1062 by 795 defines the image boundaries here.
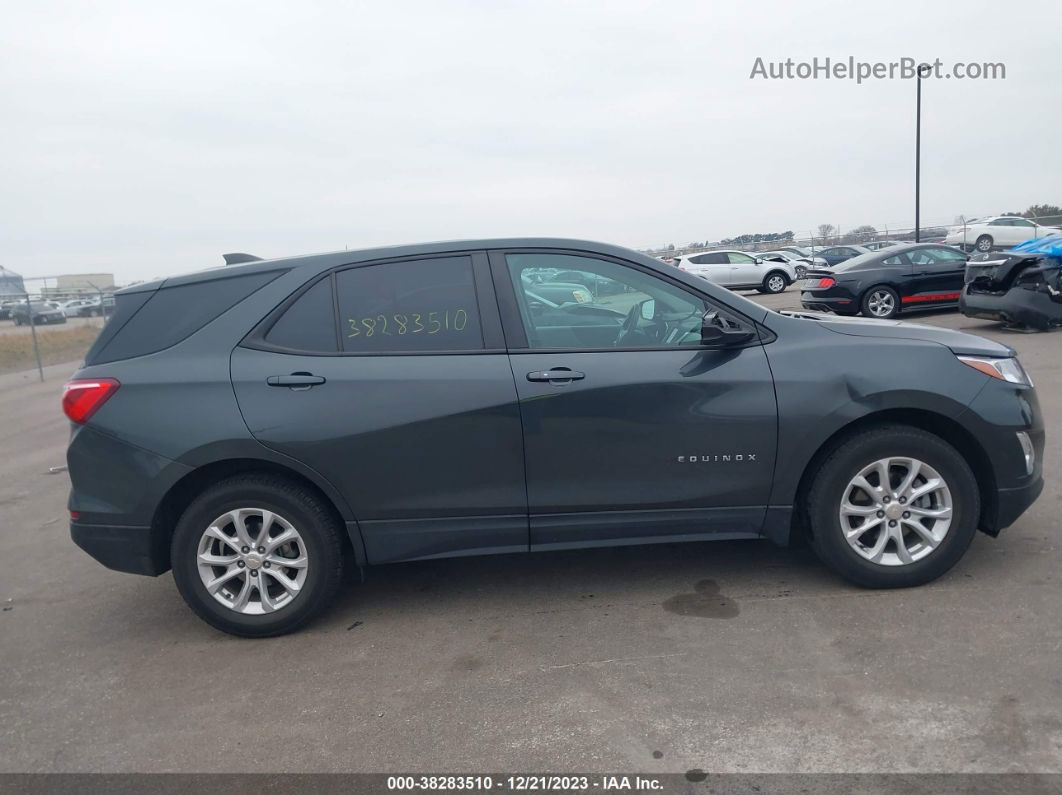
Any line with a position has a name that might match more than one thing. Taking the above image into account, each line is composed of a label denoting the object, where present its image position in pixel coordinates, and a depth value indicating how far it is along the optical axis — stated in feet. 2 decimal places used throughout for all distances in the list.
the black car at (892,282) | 48.60
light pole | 108.06
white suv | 89.10
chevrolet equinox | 12.80
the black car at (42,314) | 71.67
